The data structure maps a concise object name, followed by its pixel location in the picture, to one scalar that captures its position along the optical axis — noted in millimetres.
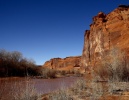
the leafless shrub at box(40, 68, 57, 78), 21931
